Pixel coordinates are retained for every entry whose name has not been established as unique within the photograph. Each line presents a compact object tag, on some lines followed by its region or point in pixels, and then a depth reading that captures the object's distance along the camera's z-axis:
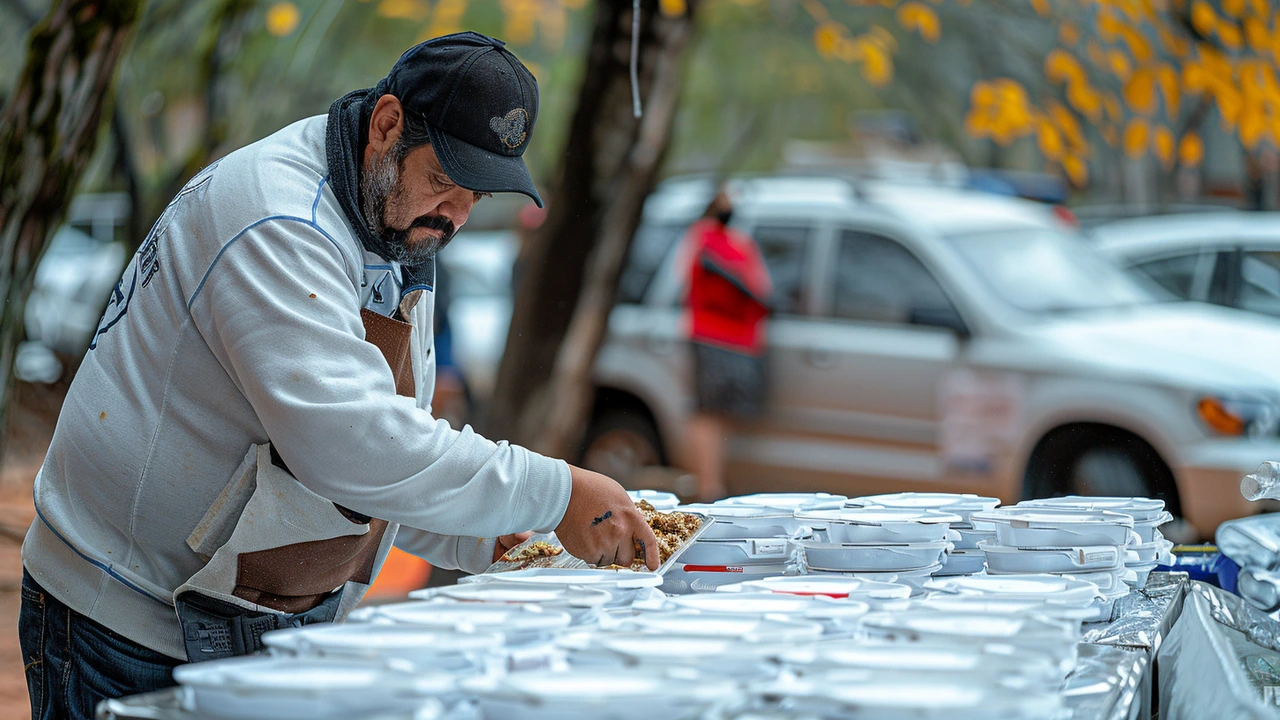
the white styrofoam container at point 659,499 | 5.73
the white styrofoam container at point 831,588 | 4.32
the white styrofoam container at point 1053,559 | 4.91
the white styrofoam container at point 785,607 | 3.84
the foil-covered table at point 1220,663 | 3.92
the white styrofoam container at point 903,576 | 4.91
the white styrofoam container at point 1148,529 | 5.49
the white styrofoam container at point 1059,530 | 5.00
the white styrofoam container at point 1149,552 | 5.26
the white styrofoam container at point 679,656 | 3.34
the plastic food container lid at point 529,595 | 3.98
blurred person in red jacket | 14.62
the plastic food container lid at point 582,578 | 4.22
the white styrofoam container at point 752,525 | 5.34
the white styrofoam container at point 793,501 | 5.70
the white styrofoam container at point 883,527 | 4.98
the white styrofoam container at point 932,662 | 3.24
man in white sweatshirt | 4.01
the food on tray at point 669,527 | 4.80
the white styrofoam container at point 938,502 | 5.66
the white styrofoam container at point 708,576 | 5.16
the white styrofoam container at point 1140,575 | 5.23
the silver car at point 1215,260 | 13.97
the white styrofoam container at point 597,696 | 3.00
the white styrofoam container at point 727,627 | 3.57
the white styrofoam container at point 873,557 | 4.96
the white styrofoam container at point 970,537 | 5.41
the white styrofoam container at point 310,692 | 3.02
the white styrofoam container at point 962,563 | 5.36
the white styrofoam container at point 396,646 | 3.35
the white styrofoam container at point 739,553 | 5.26
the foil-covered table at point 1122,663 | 3.38
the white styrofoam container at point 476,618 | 3.61
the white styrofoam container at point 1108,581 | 4.86
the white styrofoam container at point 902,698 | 2.96
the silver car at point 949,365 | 12.34
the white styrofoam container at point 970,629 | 3.56
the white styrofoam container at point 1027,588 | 4.21
